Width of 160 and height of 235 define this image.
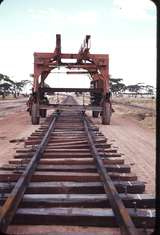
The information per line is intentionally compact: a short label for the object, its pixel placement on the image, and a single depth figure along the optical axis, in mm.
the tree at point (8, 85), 59342
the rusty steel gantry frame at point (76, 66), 9369
